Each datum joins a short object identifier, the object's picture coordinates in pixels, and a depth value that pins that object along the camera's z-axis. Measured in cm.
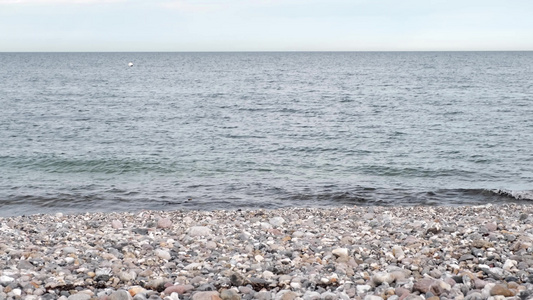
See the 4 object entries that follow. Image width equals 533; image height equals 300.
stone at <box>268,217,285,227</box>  1186
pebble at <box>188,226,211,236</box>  1045
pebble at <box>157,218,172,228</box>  1152
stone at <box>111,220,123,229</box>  1193
